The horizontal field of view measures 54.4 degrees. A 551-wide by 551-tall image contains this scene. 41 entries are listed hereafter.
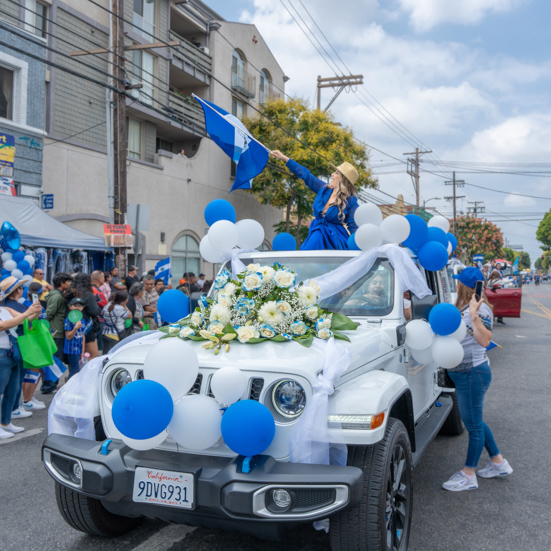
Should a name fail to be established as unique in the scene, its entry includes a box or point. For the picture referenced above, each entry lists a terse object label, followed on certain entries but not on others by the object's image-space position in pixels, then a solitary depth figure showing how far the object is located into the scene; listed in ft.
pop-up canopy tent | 40.16
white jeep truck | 8.30
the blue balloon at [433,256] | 14.71
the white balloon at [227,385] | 8.81
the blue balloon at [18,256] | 29.19
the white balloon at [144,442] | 8.58
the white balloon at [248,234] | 16.11
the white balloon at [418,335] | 13.12
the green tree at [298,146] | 79.77
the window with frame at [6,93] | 46.32
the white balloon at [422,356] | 13.69
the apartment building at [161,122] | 53.01
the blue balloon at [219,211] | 15.80
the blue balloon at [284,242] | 18.63
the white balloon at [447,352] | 13.30
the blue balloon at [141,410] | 8.25
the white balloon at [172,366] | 8.79
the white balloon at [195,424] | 8.81
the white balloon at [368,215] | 15.87
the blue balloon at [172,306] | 14.12
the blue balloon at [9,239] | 30.01
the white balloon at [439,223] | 19.12
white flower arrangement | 10.55
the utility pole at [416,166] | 139.64
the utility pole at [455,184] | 203.31
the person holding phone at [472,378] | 14.16
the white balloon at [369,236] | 13.98
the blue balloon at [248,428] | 8.33
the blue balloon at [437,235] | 15.76
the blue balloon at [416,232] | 15.10
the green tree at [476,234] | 214.07
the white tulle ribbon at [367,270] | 13.02
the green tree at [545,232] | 300.81
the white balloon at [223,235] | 14.76
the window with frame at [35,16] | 48.73
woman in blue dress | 18.17
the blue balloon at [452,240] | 18.33
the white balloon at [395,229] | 14.28
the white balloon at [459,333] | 13.60
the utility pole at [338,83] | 91.97
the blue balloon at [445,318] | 13.06
